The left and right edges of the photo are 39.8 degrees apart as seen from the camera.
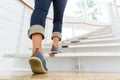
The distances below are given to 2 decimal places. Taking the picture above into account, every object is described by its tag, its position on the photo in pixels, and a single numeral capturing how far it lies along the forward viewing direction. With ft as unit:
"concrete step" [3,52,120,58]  5.31
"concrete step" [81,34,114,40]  7.21
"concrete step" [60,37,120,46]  6.64
